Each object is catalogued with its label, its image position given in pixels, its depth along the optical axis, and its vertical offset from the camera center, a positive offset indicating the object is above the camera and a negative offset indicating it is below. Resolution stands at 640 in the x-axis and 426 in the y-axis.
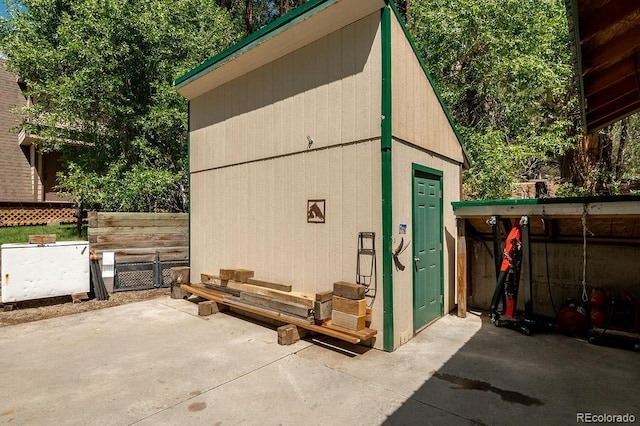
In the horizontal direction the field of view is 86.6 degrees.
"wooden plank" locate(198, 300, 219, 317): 5.70 -1.50
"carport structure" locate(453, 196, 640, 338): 4.65 -0.50
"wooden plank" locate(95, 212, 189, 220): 7.13 +0.10
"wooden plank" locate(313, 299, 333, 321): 4.17 -1.14
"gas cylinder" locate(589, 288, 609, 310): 4.55 -1.15
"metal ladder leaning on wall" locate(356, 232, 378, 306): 4.19 -0.59
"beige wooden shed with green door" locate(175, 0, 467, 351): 4.21 +0.87
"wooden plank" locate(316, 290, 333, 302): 4.19 -0.98
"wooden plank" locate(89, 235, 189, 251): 7.03 -0.53
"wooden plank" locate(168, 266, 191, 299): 6.93 -1.23
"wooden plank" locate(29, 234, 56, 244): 6.09 -0.32
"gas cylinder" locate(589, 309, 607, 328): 4.48 -1.38
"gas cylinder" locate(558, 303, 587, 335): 4.69 -1.48
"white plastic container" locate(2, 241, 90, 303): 5.83 -0.88
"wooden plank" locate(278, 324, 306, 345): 4.38 -1.51
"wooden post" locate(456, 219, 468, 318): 5.59 -0.87
